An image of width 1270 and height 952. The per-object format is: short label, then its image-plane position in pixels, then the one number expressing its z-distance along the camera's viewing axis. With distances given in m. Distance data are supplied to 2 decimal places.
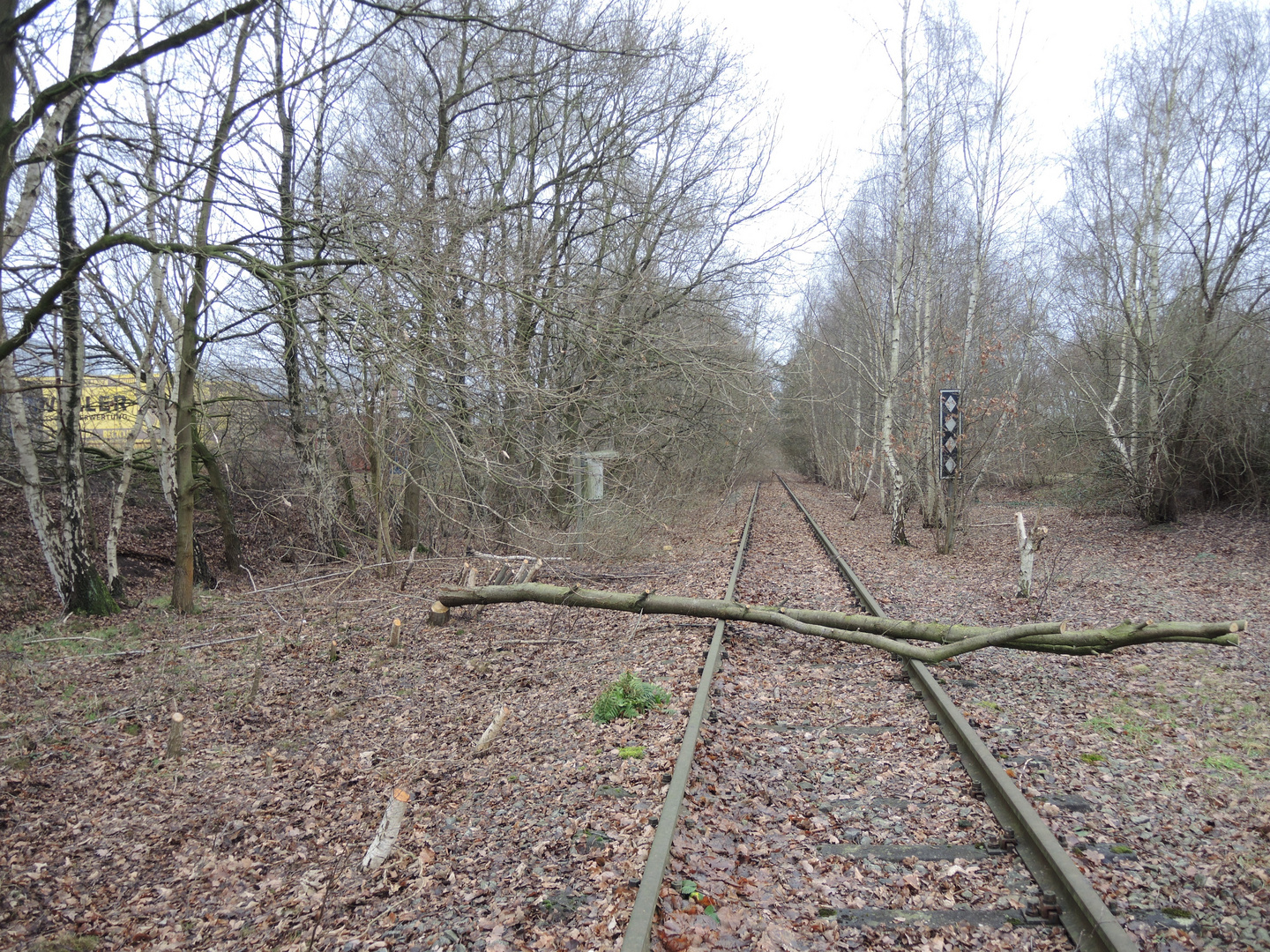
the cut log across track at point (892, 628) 5.63
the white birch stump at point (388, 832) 4.11
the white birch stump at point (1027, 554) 9.02
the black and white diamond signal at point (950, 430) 13.46
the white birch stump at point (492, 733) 5.45
